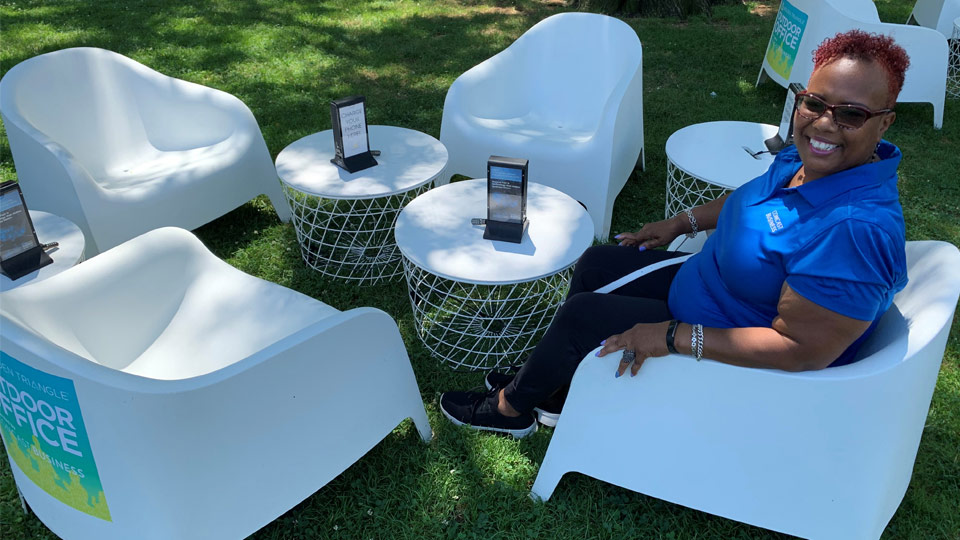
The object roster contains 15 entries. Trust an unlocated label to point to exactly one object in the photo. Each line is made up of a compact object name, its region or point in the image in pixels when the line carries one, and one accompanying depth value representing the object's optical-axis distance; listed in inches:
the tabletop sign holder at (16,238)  93.7
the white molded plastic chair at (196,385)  59.0
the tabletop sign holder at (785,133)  115.9
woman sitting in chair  58.1
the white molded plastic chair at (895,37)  172.2
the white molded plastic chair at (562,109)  130.7
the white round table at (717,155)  117.5
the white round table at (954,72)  206.4
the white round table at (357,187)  115.8
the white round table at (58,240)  95.5
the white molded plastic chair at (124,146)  114.3
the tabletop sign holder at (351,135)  116.3
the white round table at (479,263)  94.5
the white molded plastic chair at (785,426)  63.4
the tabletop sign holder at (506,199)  96.3
